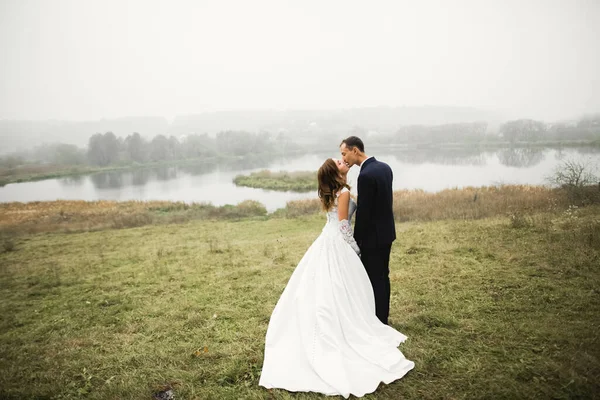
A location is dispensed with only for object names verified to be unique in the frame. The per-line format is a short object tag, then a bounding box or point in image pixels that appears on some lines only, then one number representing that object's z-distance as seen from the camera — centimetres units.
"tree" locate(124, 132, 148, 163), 10269
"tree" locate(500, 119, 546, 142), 9256
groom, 421
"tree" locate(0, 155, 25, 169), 10238
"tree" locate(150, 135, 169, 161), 10638
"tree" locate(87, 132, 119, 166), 9794
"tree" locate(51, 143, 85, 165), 10306
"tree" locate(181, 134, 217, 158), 11825
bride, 376
